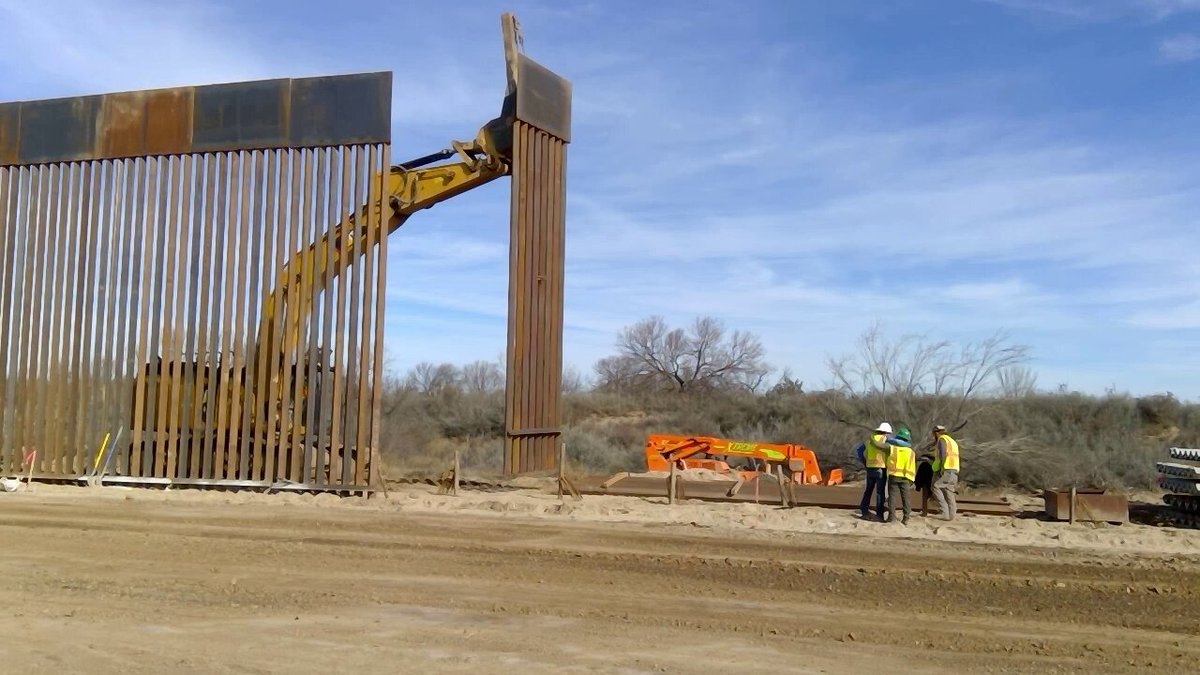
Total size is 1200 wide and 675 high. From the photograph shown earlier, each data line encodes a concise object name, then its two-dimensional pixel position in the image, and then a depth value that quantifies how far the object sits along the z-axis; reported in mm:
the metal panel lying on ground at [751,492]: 18422
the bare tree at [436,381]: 55984
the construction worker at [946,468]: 17000
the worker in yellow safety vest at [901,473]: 16469
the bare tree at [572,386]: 60481
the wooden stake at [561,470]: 18781
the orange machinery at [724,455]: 21906
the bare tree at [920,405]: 26547
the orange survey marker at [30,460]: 21684
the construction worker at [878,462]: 16719
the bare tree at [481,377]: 74875
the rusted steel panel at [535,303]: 20438
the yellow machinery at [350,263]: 20172
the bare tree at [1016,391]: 30219
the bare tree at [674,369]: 59031
